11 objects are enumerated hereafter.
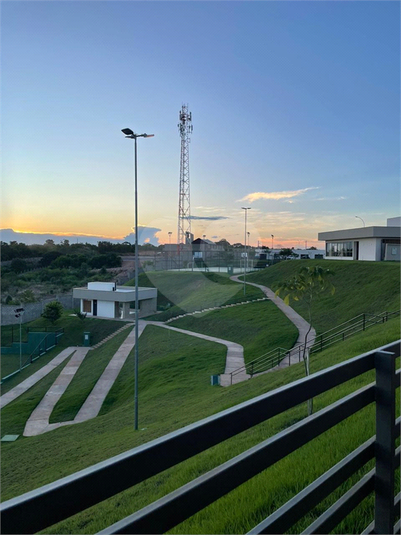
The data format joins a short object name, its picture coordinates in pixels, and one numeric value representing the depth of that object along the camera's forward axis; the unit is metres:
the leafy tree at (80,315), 41.88
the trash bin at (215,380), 17.08
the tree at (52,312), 42.19
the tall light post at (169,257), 46.63
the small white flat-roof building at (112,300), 42.44
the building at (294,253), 64.69
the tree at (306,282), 9.18
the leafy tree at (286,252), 68.45
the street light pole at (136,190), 16.27
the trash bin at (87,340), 36.66
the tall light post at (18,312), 34.08
